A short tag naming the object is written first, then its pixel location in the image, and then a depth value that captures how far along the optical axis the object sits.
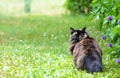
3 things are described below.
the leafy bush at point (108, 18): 9.32
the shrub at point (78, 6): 22.05
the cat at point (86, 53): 8.59
